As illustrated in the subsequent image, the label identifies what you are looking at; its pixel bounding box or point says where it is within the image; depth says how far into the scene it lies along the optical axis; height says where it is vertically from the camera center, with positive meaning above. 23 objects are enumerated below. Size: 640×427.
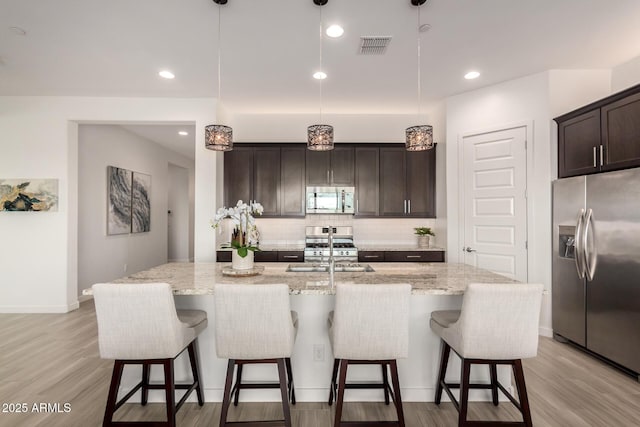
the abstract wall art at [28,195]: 4.41 +0.28
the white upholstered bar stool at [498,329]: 1.80 -0.63
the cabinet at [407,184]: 4.88 +0.48
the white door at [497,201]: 3.83 +0.18
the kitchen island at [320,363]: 2.37 -1.07
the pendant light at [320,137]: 2.58 +0.63
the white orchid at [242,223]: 2.51 -0.05
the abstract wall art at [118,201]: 5.54 +0.27
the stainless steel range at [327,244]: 4.57 -0.42
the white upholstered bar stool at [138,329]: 1.81 -0.64
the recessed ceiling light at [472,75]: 3.68 +1.61
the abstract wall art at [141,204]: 6.24 +0.25
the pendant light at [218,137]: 2.61 +0.64
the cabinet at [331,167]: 4.88 +0.73
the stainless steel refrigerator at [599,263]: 2.70 -0.43
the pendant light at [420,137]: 2.58 +0.62
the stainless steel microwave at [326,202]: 4.84 +0.21
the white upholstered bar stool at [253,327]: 1.81 -0.62
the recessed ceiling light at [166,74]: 3.62 +1.59
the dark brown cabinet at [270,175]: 4.88 +0.61
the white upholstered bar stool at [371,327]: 1.82 -0.63
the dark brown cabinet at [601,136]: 2.75 +0.75
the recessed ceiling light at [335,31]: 2.79 +1.60
